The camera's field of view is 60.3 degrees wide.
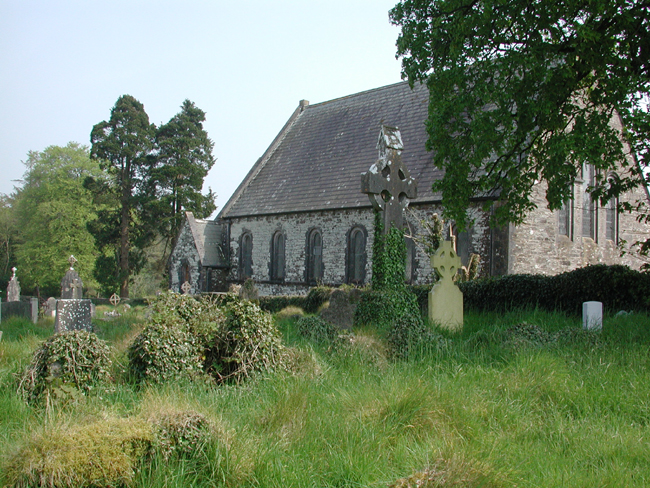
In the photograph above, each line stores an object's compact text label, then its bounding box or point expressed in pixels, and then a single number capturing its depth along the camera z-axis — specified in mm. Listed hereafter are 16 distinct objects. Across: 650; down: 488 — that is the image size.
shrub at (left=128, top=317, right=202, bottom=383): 5621
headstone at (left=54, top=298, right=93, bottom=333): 7586
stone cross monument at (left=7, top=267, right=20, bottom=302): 26516
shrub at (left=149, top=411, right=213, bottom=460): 3789
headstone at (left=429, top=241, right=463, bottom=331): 10070
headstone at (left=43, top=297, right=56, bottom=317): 18953
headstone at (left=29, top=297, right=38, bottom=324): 15548
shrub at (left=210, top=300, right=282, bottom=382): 5961
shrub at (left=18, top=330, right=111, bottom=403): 5277
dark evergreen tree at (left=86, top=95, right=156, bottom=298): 37156
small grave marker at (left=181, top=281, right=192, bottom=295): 24755
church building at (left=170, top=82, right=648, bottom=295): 18469
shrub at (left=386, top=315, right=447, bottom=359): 6891
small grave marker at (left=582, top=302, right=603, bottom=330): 9023
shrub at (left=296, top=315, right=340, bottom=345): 7750
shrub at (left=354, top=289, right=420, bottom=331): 9508
